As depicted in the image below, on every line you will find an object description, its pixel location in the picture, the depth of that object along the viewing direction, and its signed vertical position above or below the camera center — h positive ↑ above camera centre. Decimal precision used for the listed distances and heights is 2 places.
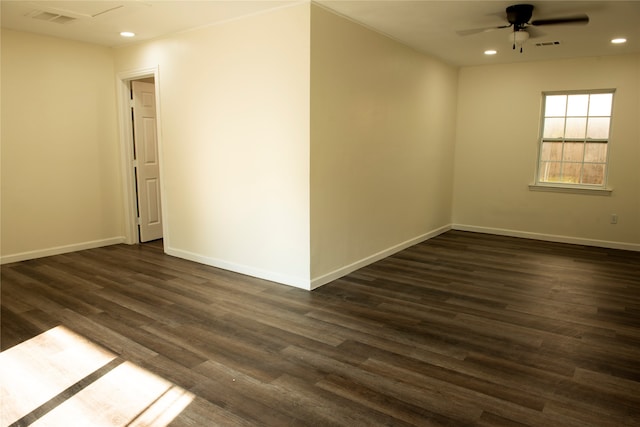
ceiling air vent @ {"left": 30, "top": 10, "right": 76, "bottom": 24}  4.03 +1.25
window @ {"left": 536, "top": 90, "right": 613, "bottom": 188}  5.90 +0.20
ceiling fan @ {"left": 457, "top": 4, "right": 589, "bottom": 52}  3.59 +1.15
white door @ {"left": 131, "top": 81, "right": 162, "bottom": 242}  5.66 -0.16
